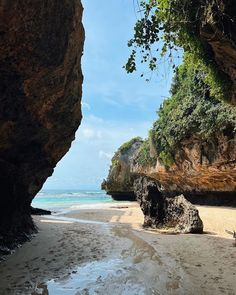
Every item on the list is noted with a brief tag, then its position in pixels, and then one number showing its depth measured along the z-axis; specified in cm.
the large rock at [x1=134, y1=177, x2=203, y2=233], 741
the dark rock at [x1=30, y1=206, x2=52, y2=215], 1260
